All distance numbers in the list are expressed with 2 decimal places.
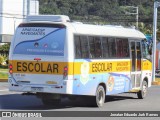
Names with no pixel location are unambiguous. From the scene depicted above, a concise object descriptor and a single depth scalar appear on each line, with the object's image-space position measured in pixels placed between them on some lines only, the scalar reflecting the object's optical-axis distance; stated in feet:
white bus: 55.88
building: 237.51
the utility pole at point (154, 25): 114.76
